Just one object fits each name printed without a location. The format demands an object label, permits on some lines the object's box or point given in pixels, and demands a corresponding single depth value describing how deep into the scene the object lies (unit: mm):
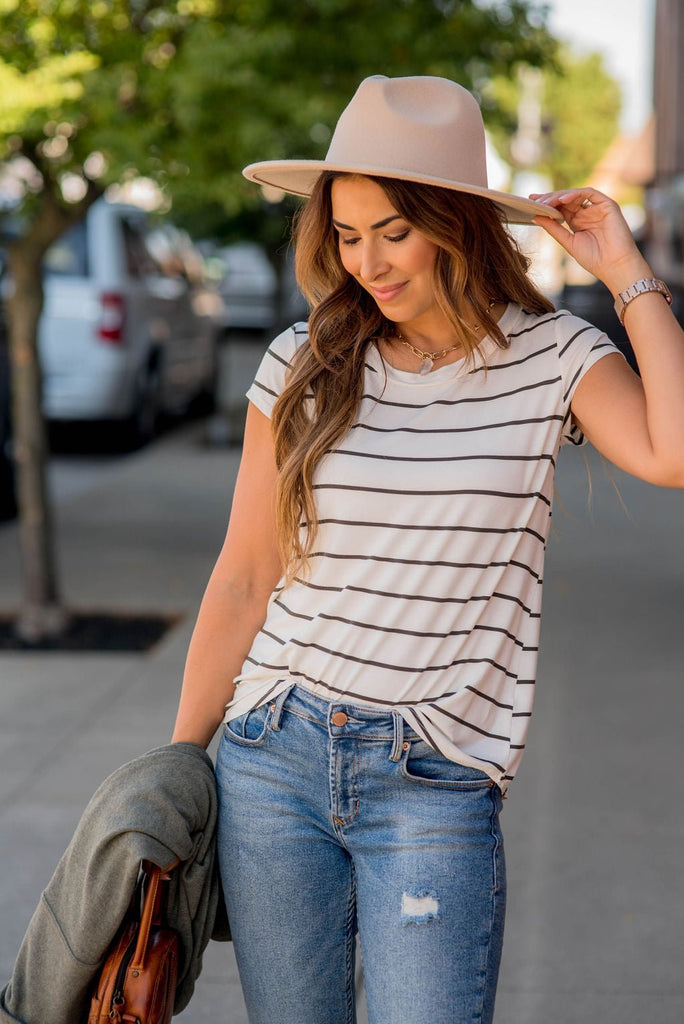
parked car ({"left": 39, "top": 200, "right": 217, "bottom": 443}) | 18560
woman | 3502
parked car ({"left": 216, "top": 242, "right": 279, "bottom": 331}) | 41414
